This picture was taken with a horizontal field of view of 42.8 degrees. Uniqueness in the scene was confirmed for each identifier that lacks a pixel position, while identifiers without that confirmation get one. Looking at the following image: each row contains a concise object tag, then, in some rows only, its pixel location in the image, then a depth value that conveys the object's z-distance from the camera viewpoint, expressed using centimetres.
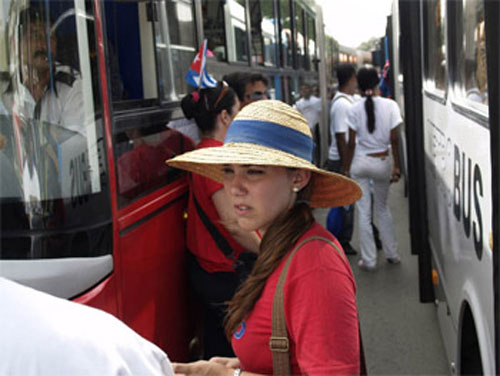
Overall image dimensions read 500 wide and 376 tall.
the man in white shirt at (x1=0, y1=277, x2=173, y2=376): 84
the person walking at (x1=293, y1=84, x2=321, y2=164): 936
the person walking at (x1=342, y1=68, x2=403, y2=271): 581
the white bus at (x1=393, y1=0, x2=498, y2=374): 202
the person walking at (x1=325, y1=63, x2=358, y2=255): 667
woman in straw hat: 158
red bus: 225
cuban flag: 351
